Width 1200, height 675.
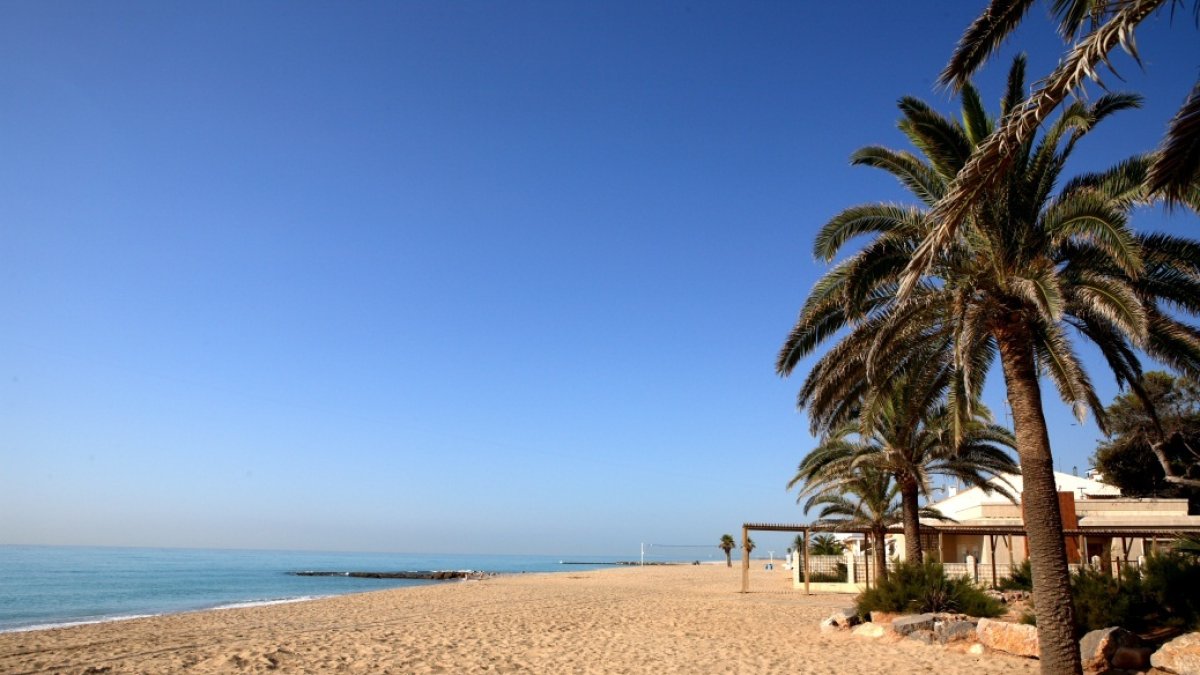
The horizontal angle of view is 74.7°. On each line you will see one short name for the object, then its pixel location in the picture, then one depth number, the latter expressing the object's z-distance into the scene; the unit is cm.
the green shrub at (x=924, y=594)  1431
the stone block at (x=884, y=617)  1431
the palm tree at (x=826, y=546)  4453
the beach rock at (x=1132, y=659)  979
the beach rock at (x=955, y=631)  1245
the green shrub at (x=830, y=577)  3300
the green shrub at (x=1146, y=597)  1106
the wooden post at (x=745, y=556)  2814
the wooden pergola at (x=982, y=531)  2103
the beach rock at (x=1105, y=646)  998
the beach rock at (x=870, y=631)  1381
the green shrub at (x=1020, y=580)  1847
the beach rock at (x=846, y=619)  1486
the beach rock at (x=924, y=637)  1279
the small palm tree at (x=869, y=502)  2681
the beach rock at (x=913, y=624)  1309
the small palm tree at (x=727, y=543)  7344
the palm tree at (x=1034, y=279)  920
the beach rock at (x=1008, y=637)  1132
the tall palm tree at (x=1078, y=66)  509
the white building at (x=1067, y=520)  2644
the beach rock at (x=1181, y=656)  895
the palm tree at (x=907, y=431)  1249
